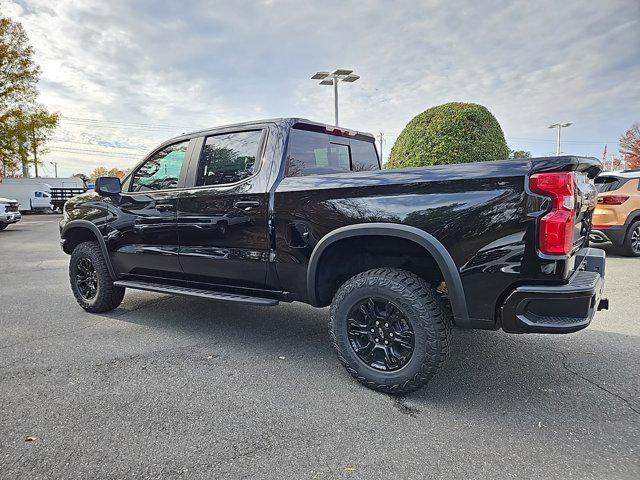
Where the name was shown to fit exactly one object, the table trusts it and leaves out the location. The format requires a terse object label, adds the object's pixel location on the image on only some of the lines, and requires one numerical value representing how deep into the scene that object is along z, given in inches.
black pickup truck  92.4
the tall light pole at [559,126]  1228.1
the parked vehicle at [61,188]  1080.8
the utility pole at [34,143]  988.9
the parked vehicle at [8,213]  581.2
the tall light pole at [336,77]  643.5
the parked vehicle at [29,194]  1006.4
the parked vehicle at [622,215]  297.7
